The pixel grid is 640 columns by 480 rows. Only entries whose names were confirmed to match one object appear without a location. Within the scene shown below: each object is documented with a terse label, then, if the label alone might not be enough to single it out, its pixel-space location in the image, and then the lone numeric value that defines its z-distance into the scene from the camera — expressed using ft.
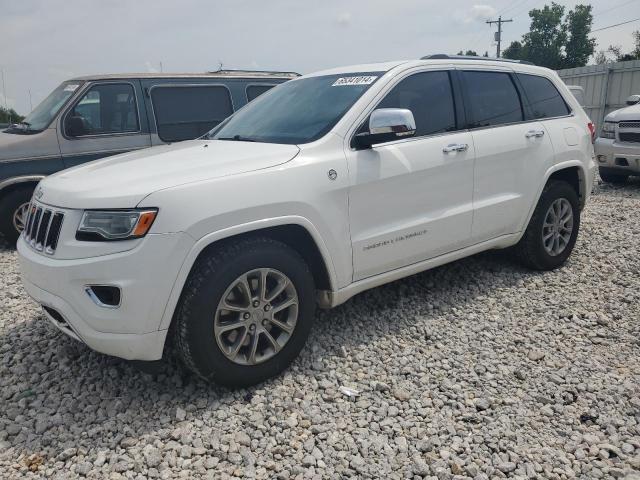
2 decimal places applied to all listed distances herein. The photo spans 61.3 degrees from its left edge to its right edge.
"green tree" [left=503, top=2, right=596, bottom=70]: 194.29
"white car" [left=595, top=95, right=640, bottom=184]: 28.02
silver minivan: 20.03
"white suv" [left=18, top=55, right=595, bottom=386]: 8.63
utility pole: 169.27
